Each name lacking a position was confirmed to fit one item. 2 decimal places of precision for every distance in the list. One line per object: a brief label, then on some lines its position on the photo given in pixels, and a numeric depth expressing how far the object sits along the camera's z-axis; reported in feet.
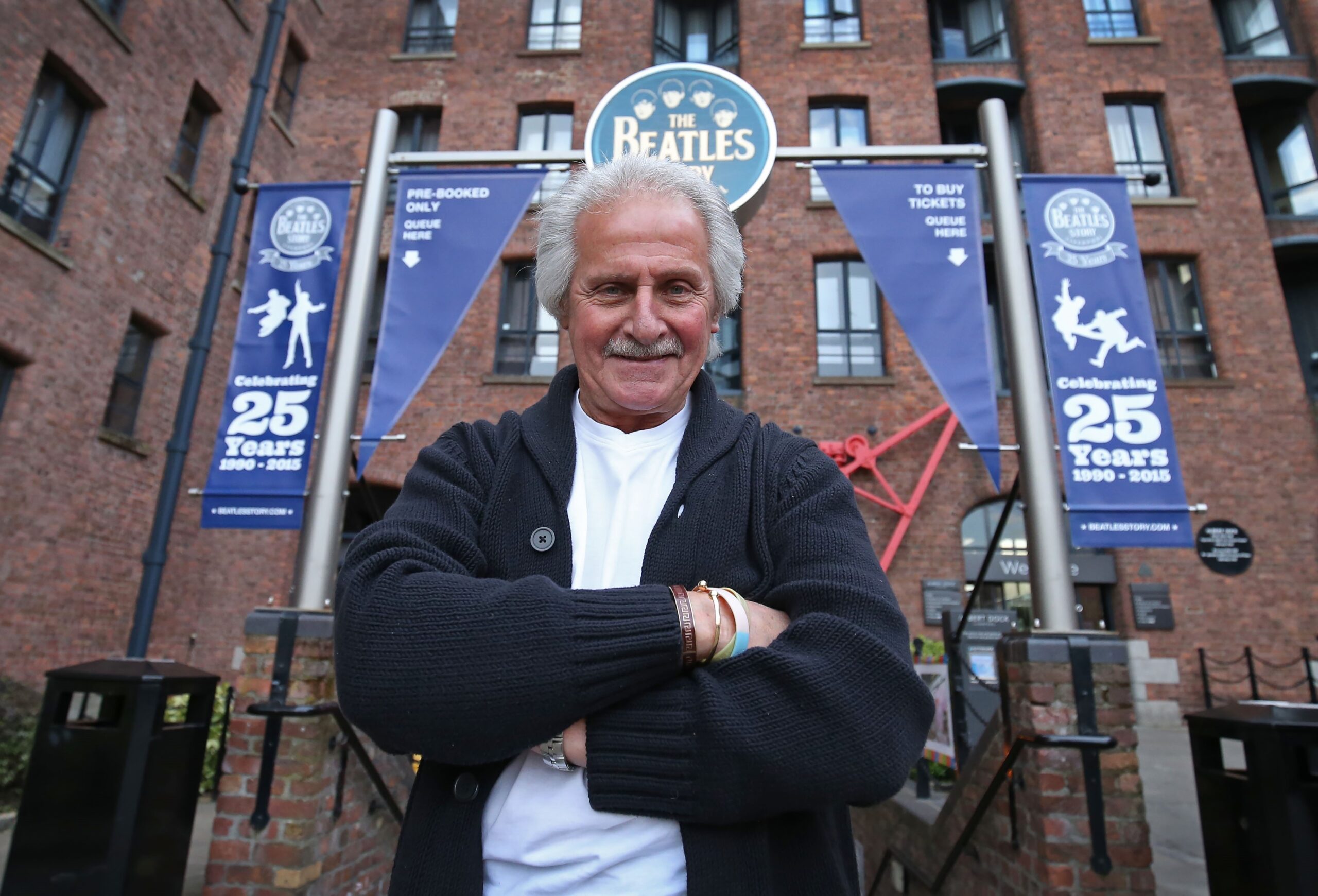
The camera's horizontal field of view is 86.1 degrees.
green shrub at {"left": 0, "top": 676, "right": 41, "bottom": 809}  19.67
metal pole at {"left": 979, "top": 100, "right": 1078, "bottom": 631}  11.26
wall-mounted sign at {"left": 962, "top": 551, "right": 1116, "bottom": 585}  33.58
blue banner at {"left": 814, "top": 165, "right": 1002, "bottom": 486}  13.08
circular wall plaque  32.89
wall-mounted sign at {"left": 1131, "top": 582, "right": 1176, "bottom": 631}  32.55
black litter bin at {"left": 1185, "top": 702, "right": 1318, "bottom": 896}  7.63
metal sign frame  11.55
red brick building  29.53
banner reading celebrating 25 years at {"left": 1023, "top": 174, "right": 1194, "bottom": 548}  12.32
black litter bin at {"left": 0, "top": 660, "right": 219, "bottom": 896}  9.53
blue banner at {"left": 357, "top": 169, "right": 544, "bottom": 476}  13.73
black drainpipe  14.65
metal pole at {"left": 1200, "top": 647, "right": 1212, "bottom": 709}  31.04
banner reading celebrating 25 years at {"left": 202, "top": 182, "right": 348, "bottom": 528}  13.08
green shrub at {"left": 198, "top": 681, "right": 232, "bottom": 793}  21.62
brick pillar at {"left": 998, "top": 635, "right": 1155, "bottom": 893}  9.73
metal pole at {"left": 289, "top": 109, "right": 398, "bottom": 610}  11.73
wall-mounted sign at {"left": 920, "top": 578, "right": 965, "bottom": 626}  32.40
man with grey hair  3.44
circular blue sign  13.89
